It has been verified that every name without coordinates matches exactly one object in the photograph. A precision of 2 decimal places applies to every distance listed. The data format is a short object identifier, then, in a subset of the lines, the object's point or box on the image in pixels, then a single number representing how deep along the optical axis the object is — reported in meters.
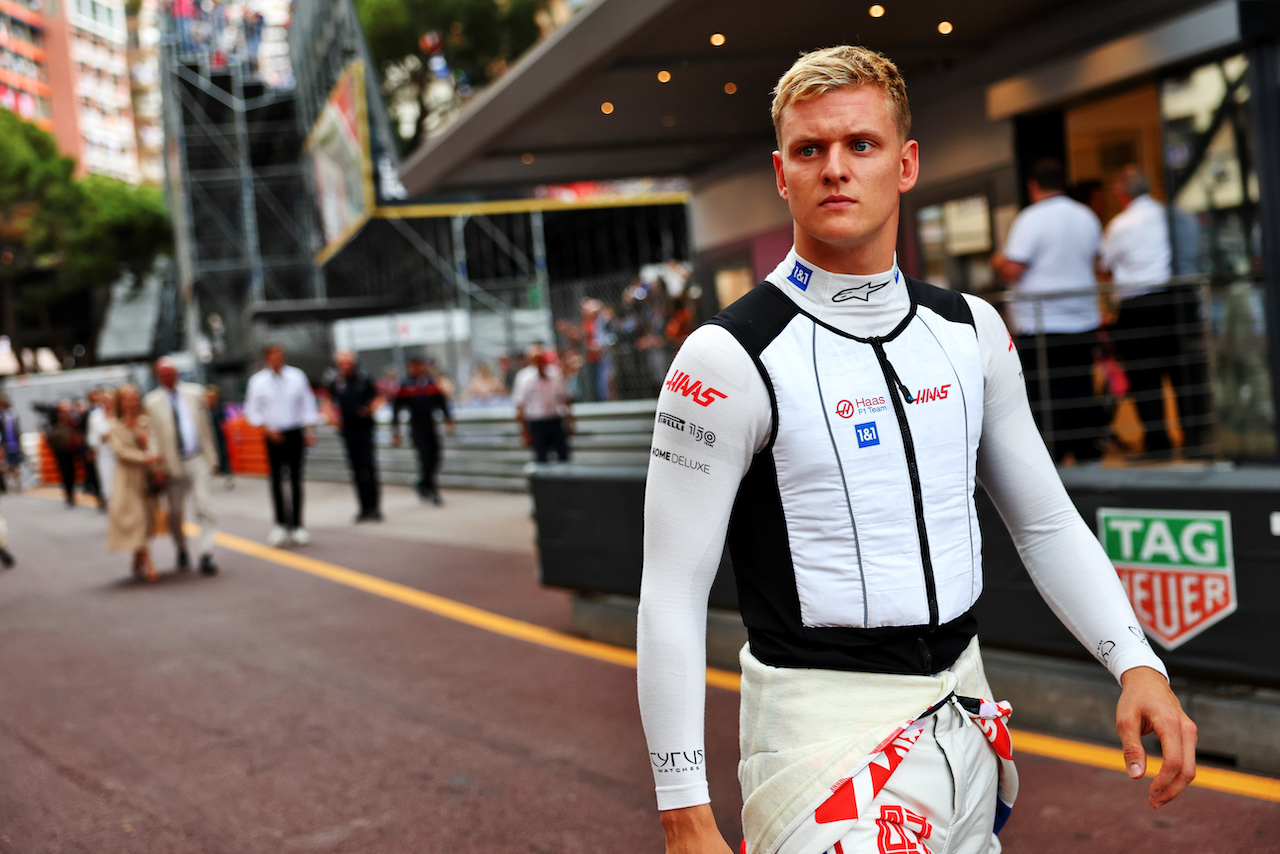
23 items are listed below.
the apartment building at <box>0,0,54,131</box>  89.69
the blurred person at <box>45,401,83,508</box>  22.59
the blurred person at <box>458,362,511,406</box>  19.53
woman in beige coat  10.77
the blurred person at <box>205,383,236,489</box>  24.08
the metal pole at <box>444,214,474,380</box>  30.07
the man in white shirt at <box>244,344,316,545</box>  12.45
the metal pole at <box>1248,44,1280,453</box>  8.00
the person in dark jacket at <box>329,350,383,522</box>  14.04
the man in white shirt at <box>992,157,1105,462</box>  7.79
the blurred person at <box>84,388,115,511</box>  16.86
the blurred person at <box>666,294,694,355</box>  14.95
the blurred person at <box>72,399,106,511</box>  21.83
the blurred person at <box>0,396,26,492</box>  31.03
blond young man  1.78
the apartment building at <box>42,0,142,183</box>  95.50
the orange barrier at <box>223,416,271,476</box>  26.28
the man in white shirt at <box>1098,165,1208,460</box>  8.03
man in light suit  10.94
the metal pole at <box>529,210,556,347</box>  33.50
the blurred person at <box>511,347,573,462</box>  13.44
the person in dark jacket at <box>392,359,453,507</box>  15.52
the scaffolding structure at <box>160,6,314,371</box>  40.19
